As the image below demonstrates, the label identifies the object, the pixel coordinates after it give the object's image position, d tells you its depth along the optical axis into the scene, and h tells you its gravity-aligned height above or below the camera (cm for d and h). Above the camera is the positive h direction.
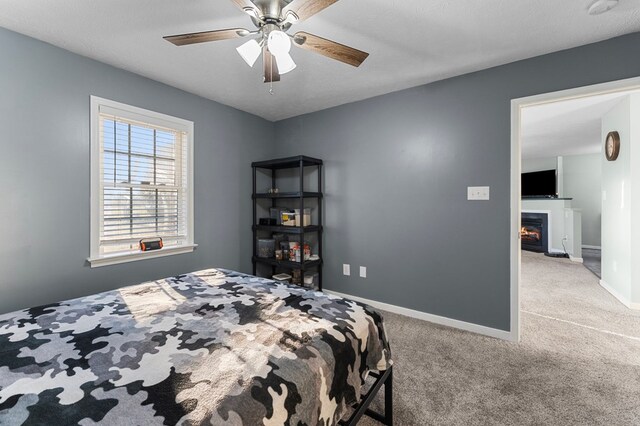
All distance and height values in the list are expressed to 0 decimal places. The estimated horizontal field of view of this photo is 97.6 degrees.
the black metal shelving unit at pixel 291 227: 337 -7
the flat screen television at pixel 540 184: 708 +75
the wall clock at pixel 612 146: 355 +88
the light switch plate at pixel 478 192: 260 +20
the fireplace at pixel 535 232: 641 -43
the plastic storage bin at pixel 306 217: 354 -5
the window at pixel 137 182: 241 +30
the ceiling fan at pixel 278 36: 139 +96
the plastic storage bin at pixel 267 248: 371 -47
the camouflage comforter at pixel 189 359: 83 -56
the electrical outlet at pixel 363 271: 337 -71
